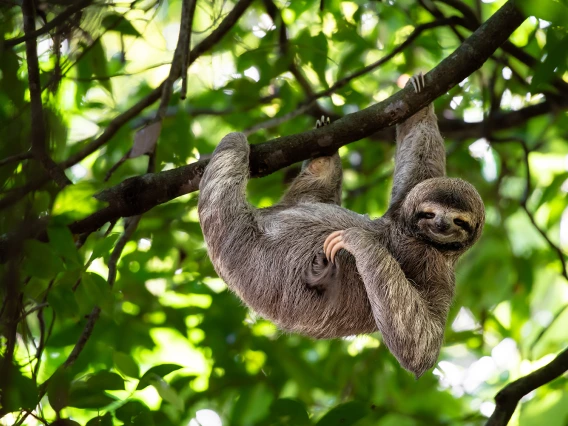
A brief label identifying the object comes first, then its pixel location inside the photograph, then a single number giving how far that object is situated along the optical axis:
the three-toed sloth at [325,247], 13.88
